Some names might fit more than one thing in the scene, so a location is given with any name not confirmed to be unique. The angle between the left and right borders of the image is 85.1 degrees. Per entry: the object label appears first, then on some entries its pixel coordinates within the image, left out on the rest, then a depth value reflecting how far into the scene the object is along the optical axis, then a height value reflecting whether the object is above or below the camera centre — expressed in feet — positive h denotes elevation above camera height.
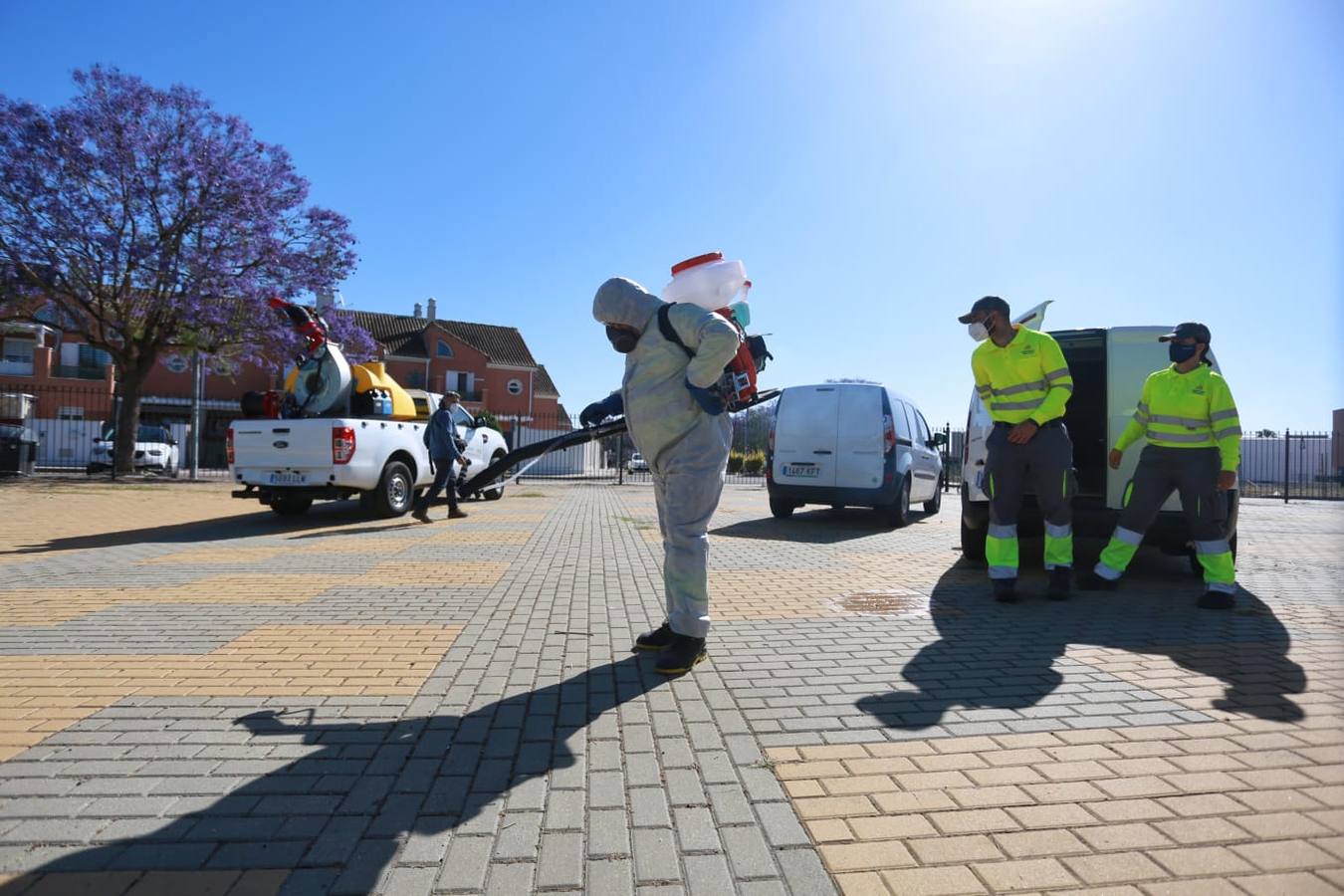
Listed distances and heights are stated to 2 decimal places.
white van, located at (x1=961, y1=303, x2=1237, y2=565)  19.52 +0.53
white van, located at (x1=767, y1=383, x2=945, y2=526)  32.42 +0.36
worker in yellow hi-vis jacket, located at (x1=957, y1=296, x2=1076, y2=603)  16.56 +0.57
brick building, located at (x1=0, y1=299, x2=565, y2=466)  98.07 +13.92
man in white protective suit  11.54 +0.24
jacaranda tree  61.46 +18.70
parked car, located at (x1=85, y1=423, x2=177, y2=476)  83.56 -1.44
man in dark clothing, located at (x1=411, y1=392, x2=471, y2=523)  34.45 +0.45
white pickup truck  31.48 -0.59
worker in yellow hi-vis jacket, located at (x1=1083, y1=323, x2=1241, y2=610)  16.67 +0.32
